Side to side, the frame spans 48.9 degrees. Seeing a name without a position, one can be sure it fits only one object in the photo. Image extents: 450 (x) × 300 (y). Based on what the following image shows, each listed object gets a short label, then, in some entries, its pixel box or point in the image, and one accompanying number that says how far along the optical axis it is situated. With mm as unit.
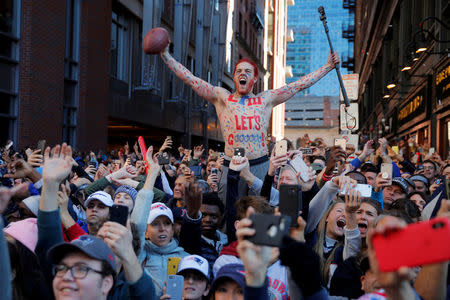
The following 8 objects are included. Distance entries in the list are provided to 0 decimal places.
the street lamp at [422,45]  11061
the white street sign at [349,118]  11070
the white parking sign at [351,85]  12693
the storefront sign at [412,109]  19812
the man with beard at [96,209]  4621
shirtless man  6043
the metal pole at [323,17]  8274
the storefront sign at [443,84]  14597
